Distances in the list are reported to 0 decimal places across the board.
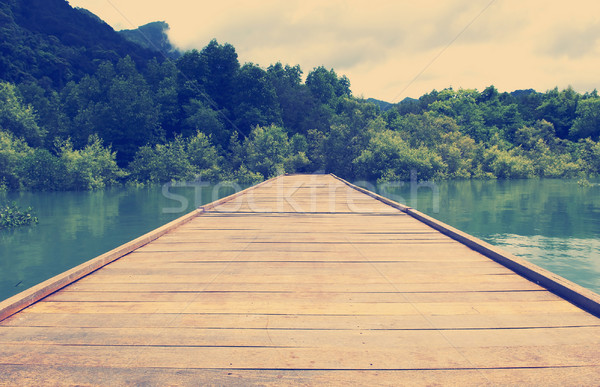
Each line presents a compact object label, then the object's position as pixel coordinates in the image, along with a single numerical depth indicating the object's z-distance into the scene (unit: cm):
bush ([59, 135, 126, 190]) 2264
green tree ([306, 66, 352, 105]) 5297
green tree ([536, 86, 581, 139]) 4388
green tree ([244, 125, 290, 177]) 2969
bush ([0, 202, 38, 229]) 1169
